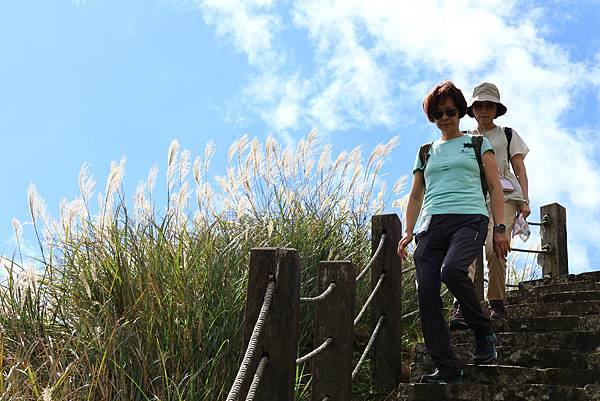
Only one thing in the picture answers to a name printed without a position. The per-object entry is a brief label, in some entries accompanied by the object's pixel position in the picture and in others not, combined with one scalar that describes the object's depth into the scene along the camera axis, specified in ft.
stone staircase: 12.89
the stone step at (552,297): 19.02
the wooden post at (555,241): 28.91
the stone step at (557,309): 17.51
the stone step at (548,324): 16.15
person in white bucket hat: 17.21
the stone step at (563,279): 23.64
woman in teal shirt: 12.89
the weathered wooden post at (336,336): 12.90
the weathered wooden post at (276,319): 9.70
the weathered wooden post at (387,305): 15.84
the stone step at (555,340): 14.90
